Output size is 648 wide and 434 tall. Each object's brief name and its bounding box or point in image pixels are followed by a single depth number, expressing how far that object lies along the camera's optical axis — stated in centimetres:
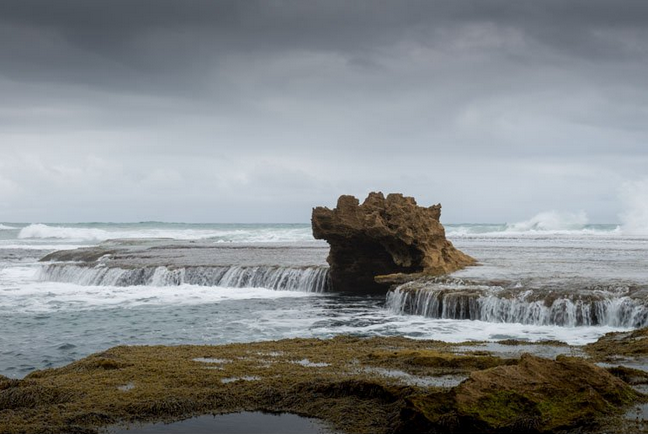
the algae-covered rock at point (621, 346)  1135
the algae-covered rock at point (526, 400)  678
